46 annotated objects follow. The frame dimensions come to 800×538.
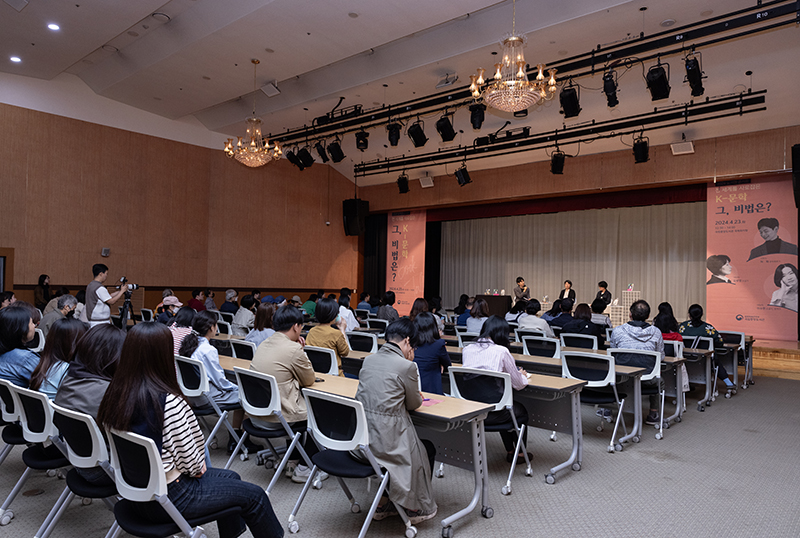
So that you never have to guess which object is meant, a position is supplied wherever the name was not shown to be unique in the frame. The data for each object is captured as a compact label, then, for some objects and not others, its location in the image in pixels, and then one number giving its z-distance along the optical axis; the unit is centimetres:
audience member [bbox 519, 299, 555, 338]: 702
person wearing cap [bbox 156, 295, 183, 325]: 707
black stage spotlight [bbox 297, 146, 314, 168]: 1218
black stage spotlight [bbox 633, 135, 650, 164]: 1018
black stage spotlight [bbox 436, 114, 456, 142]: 934
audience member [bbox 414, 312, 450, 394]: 398
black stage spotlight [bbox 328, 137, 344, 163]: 1120
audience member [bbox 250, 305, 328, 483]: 343
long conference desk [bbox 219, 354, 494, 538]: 290
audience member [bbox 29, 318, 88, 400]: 307
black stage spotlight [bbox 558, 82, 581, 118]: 781
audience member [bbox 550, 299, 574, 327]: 745
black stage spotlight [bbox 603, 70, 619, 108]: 718
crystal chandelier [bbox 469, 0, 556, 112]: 623
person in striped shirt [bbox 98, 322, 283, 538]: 202
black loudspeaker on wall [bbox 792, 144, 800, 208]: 900
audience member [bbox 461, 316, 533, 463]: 375
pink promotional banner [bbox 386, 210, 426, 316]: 1593
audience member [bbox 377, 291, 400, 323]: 835
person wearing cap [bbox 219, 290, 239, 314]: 995
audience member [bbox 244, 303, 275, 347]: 532
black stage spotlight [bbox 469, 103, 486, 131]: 861
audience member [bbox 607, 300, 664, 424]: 506
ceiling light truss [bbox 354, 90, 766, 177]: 908
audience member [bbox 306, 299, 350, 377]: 481
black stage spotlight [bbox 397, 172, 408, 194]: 1384
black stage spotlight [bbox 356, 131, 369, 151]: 1043
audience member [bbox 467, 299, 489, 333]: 637
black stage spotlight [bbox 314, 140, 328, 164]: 1151
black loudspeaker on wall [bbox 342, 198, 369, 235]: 1594
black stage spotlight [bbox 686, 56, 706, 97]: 655
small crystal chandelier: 970
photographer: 663
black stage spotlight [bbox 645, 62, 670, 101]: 676
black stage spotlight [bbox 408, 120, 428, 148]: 972
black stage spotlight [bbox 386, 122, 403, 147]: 970
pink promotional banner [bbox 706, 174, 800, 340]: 1019
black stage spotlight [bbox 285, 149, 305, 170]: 1232
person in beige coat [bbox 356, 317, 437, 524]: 277
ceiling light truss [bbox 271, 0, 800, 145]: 611
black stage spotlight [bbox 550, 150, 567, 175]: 1105
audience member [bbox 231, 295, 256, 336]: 750
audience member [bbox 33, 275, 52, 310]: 980
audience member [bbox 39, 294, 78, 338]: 611
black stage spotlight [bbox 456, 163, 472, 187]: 1261
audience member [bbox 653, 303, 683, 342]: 611
